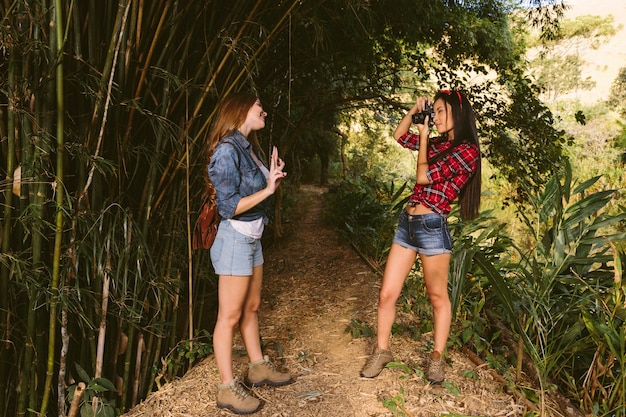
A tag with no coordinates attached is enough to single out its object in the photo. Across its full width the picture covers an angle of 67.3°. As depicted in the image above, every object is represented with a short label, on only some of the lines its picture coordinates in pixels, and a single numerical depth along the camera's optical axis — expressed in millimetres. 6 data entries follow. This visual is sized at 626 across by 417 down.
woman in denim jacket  1705
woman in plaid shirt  1881
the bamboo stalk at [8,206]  1480
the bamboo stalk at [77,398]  1677
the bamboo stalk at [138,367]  2023
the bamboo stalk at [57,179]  1451
